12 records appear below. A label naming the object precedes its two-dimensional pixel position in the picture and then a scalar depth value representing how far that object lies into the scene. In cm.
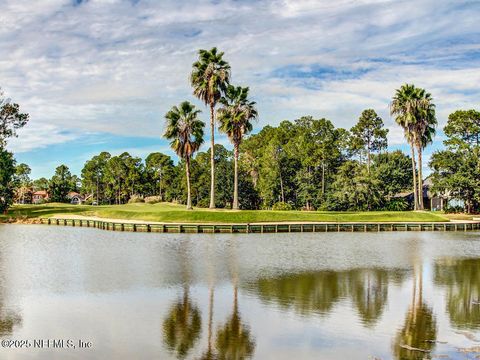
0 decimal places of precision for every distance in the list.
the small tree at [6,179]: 8644
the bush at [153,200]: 12614
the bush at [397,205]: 9444
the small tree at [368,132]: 10775
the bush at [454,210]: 9122
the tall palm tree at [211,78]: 7575
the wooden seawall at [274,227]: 6159
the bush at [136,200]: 12950
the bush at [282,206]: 9519
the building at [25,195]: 16138
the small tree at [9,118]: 8712
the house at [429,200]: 10306
